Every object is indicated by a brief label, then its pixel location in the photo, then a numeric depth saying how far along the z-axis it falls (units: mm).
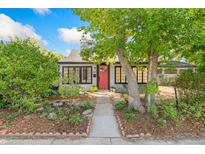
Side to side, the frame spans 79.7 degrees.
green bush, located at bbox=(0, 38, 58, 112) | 4636
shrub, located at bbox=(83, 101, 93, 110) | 5415
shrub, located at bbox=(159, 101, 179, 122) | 4337
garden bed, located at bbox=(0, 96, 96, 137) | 3807
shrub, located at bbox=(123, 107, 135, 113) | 4888
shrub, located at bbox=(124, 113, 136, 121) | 4390
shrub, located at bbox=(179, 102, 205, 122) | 4388
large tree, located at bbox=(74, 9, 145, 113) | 4015
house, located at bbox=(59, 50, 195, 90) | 9607
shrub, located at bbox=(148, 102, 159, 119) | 4452
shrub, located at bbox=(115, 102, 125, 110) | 5273
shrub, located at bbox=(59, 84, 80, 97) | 5334
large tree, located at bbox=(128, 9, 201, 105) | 3414
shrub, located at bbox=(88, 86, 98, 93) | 9162
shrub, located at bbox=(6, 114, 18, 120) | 4522
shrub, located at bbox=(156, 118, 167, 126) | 4114
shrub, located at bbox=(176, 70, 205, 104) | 4733
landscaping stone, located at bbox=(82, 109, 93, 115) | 4963
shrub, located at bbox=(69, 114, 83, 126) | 4077
